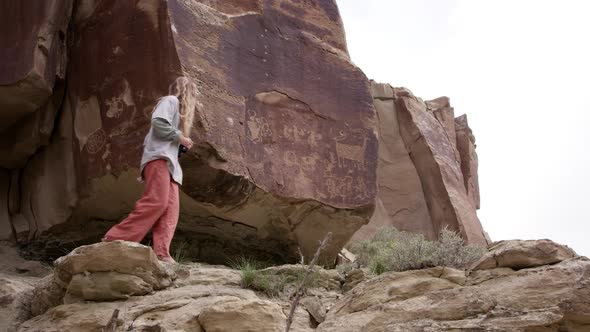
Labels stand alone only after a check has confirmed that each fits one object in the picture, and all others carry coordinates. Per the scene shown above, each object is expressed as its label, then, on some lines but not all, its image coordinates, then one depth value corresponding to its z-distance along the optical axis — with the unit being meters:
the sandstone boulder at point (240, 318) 4.72
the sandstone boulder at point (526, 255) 4.69
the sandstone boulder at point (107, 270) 5.12
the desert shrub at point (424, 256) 5.40
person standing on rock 5.76
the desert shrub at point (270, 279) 5.47
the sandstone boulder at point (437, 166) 13.61
